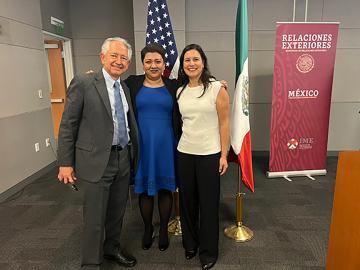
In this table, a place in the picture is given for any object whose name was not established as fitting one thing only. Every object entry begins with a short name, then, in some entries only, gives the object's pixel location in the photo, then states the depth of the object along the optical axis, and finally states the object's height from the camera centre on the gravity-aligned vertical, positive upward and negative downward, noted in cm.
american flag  257 +47
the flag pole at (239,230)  242 -136
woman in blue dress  192 -31
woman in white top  183 -43
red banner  354 -22
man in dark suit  168 -35
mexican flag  219 -22
